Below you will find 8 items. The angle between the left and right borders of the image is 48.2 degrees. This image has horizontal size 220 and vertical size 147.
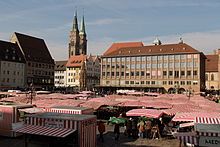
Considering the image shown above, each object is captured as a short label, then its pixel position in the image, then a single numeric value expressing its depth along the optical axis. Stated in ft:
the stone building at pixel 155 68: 214.69
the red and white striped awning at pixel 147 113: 48.21
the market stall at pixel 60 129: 27.96
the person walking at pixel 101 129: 42.80
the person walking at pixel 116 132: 45.20
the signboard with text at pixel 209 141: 24.89
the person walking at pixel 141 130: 47.52
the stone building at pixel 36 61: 232.32
